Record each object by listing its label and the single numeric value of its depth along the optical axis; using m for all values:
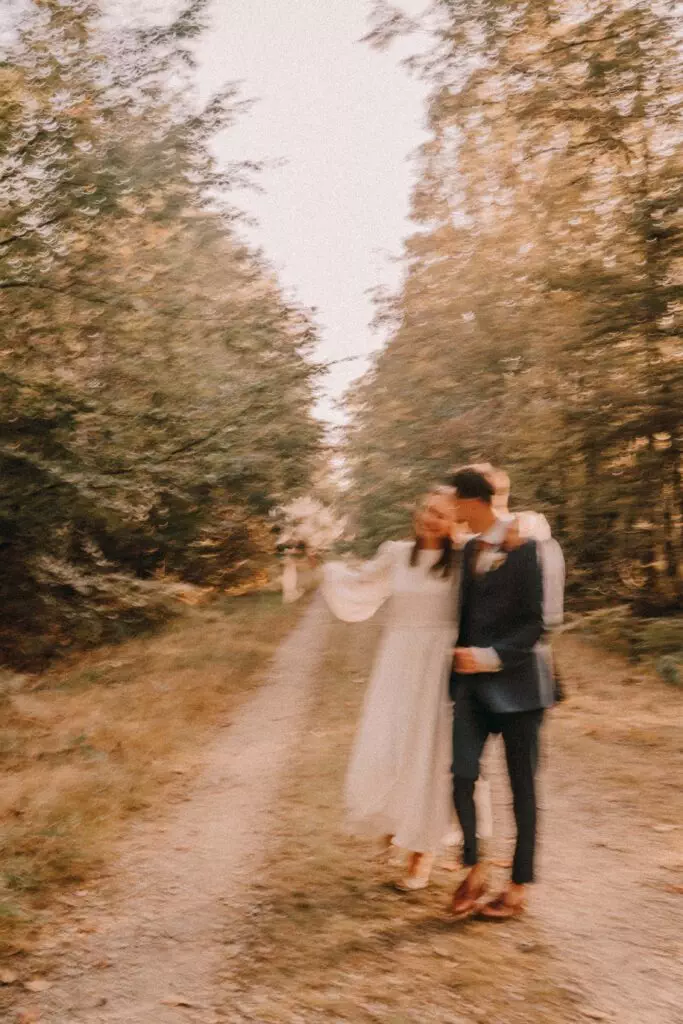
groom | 4.04
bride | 4.62
